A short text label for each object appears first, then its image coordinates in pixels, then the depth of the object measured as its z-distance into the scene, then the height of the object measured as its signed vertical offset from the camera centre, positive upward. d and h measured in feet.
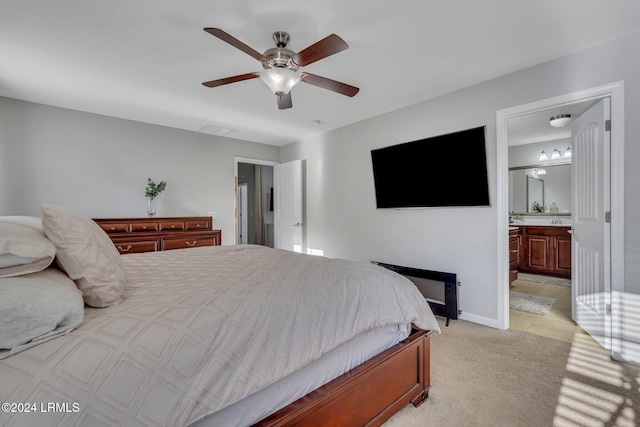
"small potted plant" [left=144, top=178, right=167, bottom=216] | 12.81 +0.99
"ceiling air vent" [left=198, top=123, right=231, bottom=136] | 13.91 +4.25
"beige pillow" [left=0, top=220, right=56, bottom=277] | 2.82 -0.38
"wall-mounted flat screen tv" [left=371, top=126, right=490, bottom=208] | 9.66 +1.51
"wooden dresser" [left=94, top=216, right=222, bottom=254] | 11.07 -0.82
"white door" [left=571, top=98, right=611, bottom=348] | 7.71 -0.38
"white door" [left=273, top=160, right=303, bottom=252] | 16.46 +0.45
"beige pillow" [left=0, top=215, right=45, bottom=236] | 3.78 -0.10
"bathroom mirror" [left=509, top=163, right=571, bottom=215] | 16.93 +1.40
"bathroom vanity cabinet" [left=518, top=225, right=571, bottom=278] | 15.52 -2.27
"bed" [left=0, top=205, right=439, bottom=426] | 2.48 -1.46
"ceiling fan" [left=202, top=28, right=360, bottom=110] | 5.77 +3.40
